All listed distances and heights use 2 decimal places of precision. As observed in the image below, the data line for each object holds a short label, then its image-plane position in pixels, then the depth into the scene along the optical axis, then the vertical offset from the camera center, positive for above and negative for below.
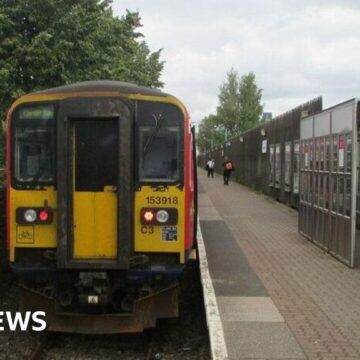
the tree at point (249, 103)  84.00 +6.68
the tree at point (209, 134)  92.19 +3.18
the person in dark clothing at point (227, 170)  36.47 -0.88
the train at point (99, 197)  7.12 -0.48
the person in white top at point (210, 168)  52.00 -1.09
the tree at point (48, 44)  14.41 +2.49
